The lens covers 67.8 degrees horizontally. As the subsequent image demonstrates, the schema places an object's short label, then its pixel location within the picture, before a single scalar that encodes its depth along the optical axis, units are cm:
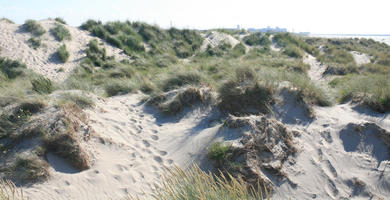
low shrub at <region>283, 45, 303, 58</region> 1881
